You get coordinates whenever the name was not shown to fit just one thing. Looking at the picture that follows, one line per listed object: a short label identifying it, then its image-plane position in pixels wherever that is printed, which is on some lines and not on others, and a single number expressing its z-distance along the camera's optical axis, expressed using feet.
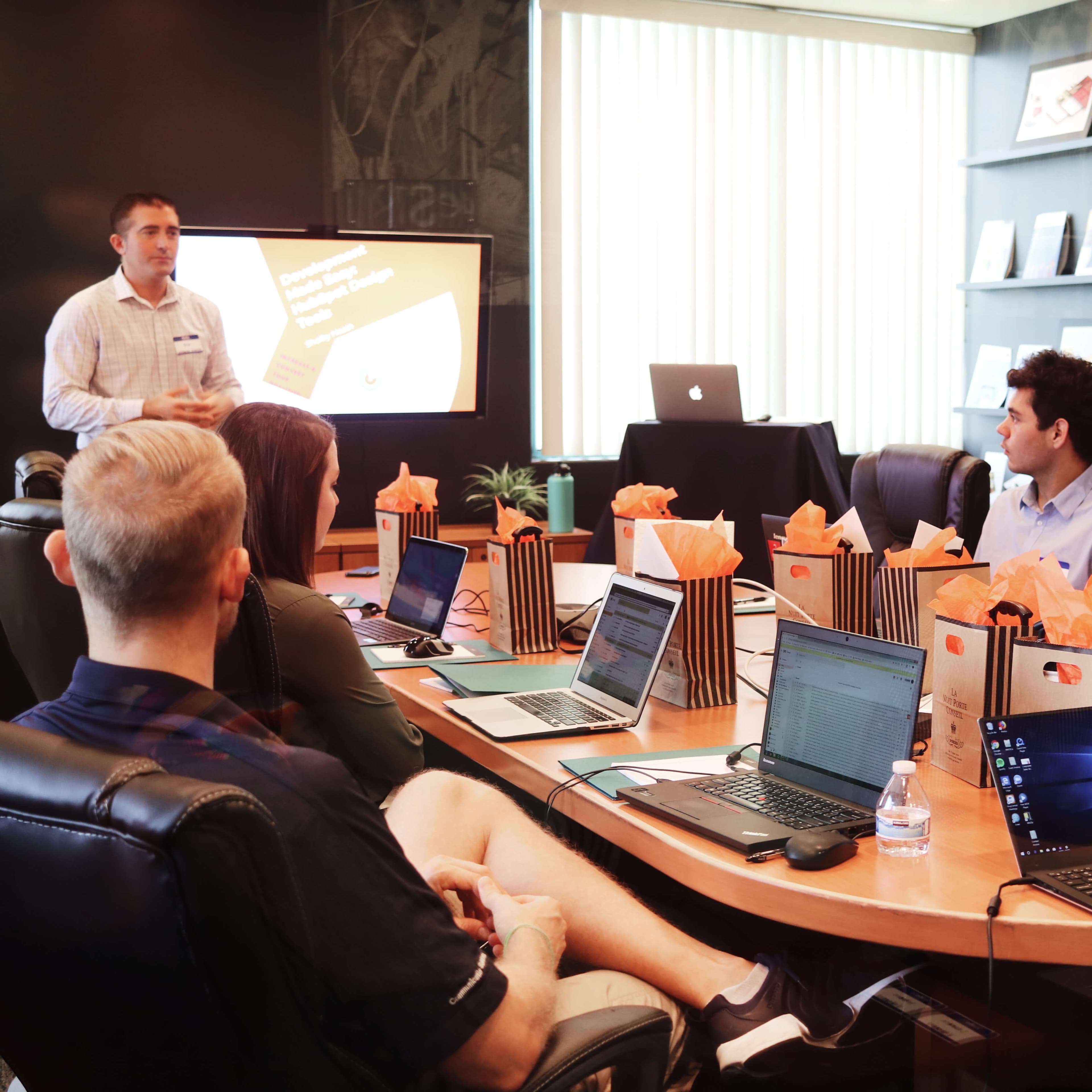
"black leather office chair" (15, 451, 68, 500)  7.54
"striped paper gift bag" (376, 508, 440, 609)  10.32
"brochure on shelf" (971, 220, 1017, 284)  19.36
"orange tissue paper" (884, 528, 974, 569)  7.29
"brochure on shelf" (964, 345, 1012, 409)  19.70
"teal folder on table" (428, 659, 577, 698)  7.55
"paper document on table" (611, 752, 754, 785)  5.84
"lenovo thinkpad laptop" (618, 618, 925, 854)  5.14
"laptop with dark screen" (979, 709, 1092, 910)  4.59
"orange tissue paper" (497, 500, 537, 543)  8.71
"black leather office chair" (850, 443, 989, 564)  10.62
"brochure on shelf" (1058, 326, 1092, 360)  17.89
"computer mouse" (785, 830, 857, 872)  4.68
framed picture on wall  17.79
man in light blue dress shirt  10.16
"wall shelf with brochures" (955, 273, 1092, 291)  17.78
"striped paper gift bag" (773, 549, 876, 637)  7.93
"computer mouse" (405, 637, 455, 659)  8.65
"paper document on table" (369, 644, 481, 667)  8.52
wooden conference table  4.18
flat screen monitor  15.76
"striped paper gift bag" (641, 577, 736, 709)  7.10
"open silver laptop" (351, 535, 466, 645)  9.22
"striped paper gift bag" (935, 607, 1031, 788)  5.49
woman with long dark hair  6.34
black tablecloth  15.25
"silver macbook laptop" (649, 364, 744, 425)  15.89
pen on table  4.79
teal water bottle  17.03
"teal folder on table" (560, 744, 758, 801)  5.73
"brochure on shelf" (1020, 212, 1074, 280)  18.25
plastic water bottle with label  4.81
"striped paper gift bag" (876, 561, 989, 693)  7.19
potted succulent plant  17.49
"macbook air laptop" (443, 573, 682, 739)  6.79
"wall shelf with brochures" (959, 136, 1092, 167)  17.65
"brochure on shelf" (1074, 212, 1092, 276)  17.75
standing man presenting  13.64
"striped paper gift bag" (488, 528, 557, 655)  8.66
